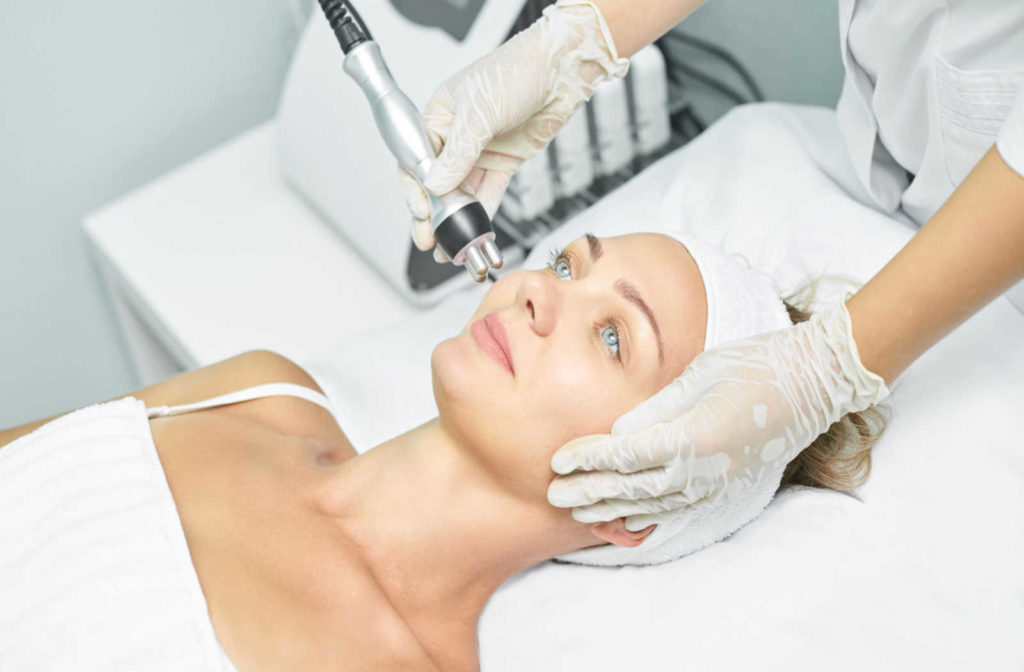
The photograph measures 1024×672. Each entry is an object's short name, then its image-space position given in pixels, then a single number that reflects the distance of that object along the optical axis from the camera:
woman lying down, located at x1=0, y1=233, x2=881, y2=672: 1.18
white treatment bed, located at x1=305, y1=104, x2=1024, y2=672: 1.27
